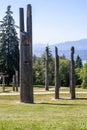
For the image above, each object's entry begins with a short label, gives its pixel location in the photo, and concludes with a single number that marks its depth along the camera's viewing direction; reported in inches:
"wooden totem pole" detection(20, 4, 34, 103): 657.2
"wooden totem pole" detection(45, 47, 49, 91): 1124.7
